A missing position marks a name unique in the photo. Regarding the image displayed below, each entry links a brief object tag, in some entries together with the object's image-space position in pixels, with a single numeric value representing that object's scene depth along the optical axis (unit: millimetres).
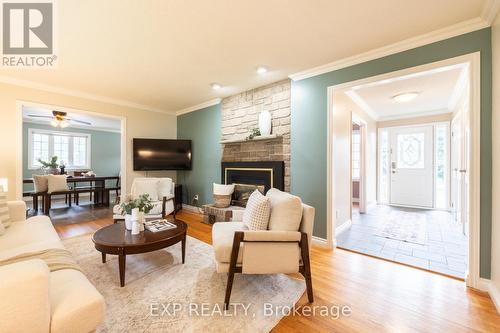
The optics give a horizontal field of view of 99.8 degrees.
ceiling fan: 4207
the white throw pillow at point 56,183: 4523
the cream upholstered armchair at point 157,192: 3428
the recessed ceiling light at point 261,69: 2908
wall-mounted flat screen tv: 4637
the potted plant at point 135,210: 2246
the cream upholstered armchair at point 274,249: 1639
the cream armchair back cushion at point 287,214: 1776
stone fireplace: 3316
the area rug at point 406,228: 3230
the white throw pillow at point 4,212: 2062
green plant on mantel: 3550
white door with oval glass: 5207
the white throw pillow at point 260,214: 1912
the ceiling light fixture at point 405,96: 3717
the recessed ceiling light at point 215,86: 3565
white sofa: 832
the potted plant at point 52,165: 5516
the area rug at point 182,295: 1481
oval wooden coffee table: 1906
